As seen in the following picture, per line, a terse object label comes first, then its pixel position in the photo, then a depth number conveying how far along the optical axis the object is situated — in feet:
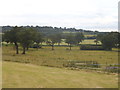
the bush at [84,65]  123.13
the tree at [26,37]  236.63
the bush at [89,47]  363.76
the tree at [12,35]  242.15
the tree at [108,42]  336.45
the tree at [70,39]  407.44
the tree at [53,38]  410.06
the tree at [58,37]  433.69
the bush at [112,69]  104.60
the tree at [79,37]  478.59
